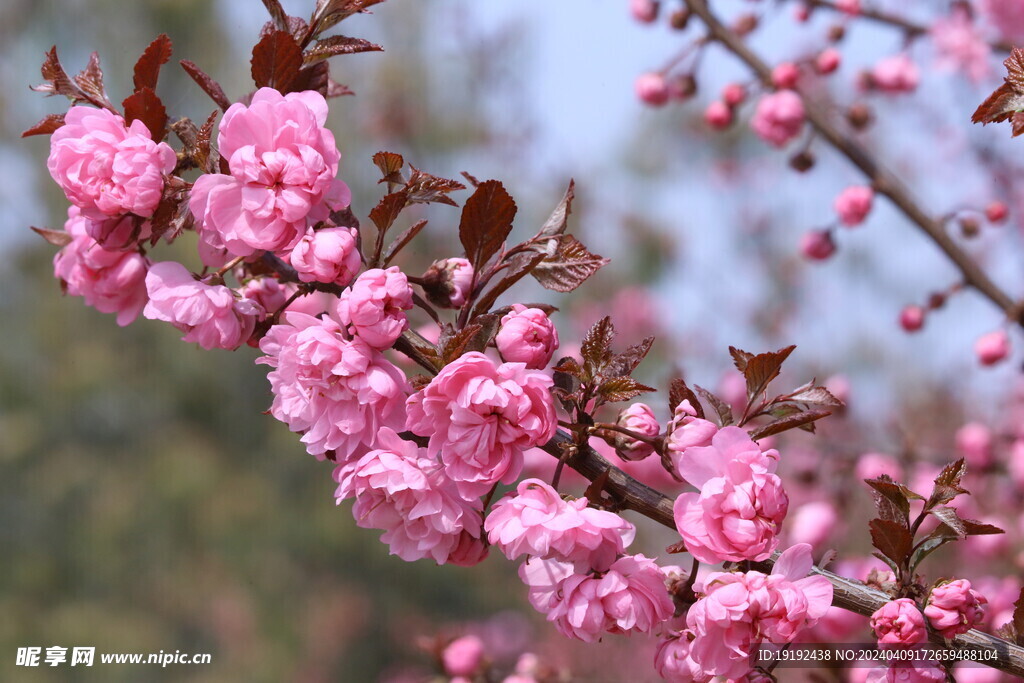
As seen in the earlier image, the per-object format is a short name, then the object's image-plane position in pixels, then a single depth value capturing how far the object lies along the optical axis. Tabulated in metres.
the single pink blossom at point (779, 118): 1.63
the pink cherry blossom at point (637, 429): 1.00
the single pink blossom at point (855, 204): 1.59
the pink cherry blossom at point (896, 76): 1.99
